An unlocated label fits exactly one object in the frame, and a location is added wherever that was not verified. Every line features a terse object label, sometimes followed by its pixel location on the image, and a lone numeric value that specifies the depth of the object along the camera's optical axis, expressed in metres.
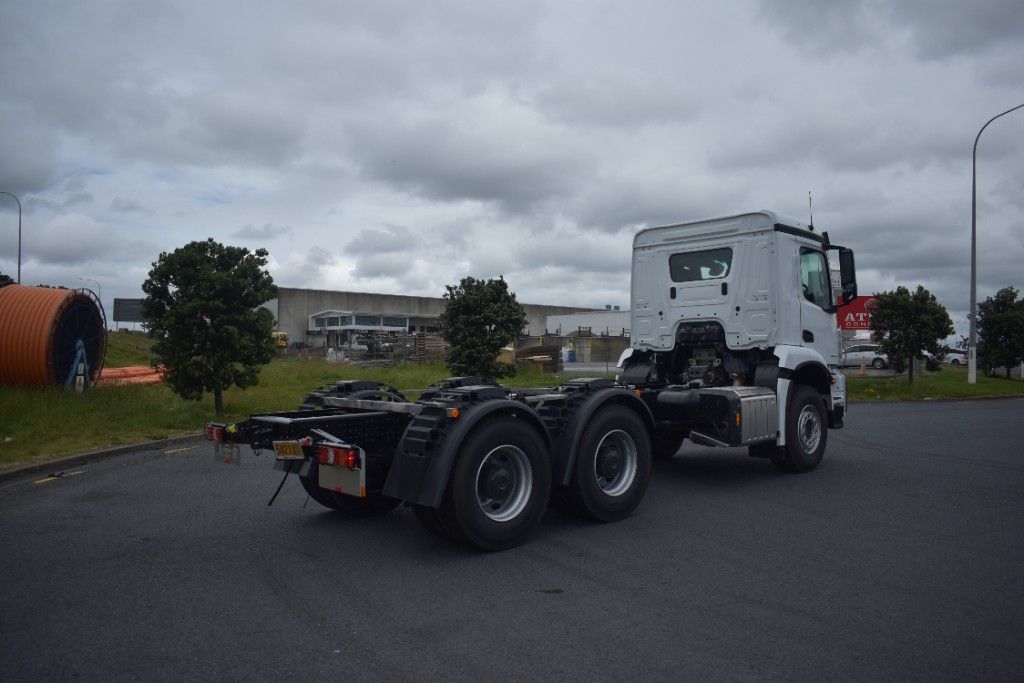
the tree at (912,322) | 23.16
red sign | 24.77
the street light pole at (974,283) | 25.64
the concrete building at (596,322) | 60.66
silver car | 41.80
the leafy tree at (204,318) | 13.23
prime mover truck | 5.50
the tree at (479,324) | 16.06
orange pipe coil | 14.56
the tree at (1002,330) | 31.83
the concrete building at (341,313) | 54.69
